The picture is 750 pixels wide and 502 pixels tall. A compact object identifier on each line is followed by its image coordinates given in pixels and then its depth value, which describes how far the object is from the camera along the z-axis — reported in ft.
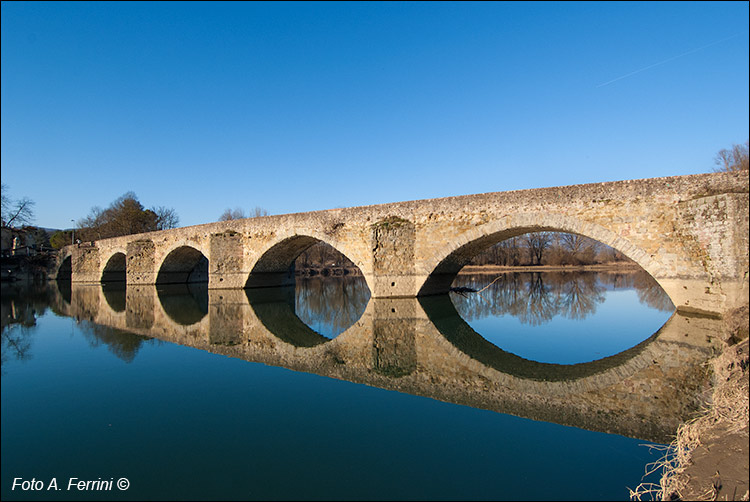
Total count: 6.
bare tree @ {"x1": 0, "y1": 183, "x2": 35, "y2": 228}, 132.87
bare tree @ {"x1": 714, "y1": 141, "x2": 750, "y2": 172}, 65.19
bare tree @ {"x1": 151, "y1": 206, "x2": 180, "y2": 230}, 156.27
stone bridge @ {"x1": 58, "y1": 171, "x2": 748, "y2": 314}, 31.63
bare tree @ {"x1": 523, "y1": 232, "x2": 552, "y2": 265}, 153.26
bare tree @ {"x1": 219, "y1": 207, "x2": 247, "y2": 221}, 187.32
